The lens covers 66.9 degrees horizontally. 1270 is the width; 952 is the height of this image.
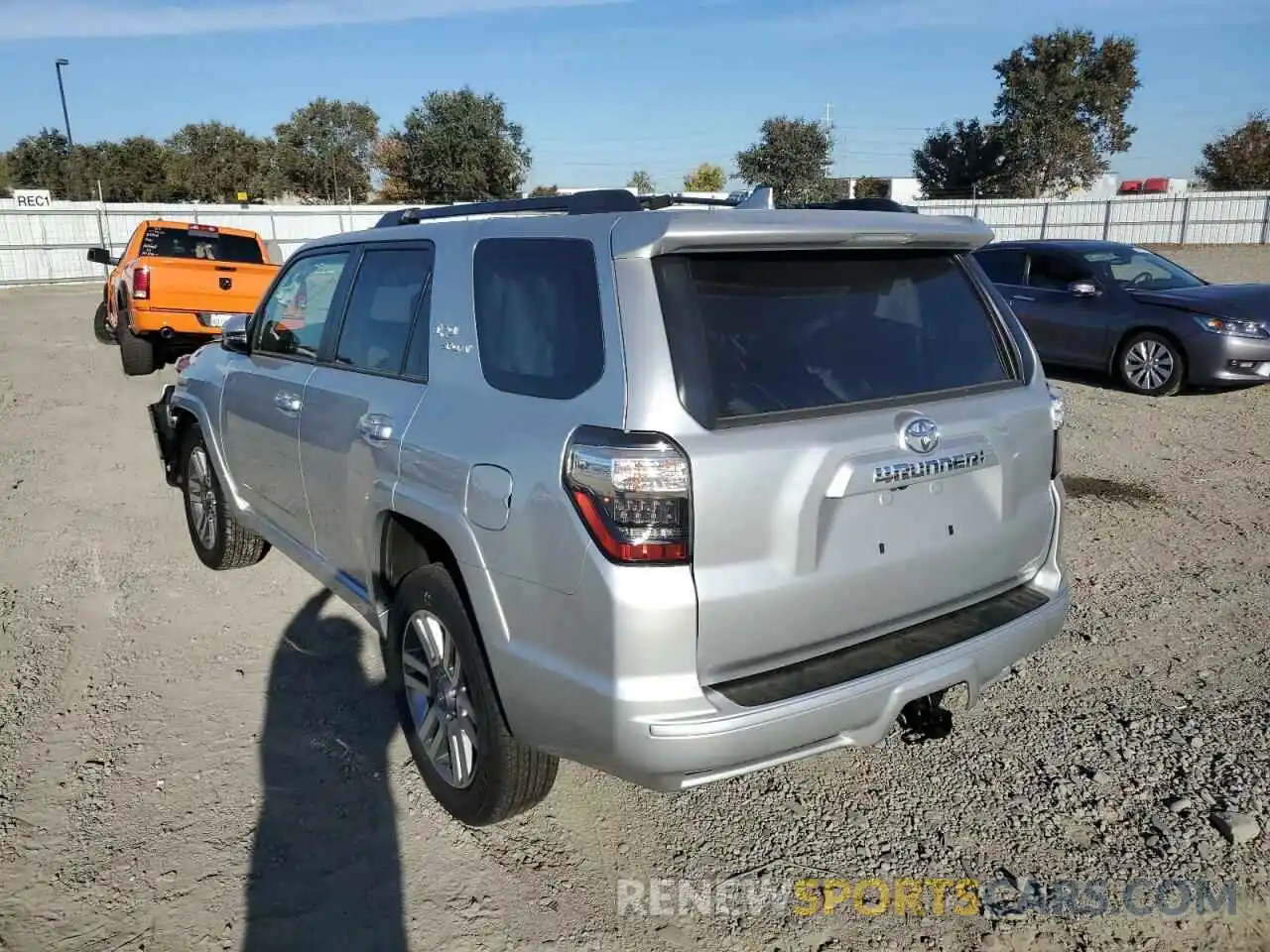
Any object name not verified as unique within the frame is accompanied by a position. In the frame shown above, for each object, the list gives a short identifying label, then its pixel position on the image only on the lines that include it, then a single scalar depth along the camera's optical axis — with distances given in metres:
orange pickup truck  11.15
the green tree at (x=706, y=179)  59.53
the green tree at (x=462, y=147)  44.25
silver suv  2.38
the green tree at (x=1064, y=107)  49.31
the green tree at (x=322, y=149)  52.00
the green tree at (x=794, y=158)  42.66
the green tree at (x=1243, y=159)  52.31
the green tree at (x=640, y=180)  54.71
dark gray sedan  9.43
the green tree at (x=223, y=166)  50.88
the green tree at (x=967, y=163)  52.03
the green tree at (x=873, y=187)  54.80
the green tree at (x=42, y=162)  55.81
